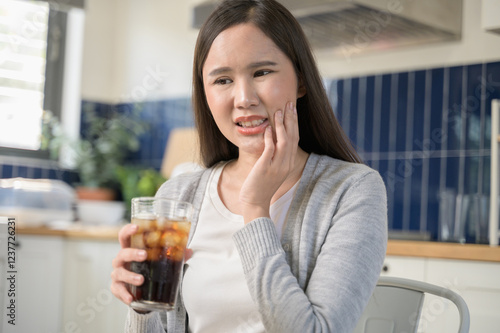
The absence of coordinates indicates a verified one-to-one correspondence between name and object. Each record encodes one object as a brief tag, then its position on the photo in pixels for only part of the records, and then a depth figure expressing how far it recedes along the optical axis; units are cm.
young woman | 84
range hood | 246
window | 361
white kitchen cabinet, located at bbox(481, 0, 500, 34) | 221
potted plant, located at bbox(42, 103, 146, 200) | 372
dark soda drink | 76
